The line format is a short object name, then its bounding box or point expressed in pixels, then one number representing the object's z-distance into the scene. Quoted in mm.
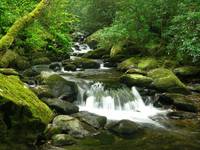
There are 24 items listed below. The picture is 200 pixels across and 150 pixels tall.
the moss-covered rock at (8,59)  18291
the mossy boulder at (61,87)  14359
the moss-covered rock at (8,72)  14883
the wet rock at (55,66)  20606
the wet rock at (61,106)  12539
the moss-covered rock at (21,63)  19722
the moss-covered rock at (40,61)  21625
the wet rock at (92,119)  11884
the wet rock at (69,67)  20792
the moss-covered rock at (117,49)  24088
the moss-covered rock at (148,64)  20680
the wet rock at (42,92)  13195
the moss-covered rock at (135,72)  18039
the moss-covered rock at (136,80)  16641
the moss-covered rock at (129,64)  21406
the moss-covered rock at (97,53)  25844
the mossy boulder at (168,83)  16125
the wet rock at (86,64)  21881
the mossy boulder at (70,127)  10672
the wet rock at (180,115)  13579
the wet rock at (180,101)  14188
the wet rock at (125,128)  11391
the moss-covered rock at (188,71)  18875
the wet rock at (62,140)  9992
